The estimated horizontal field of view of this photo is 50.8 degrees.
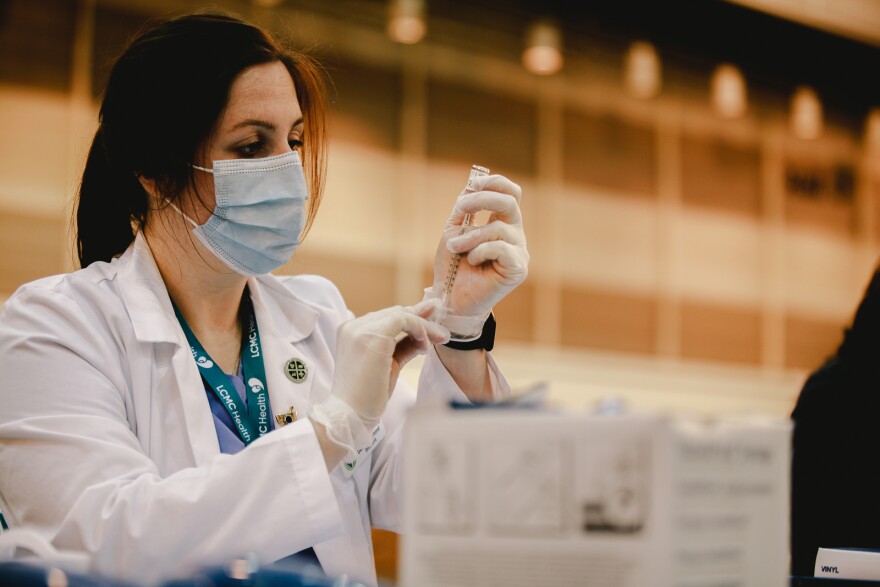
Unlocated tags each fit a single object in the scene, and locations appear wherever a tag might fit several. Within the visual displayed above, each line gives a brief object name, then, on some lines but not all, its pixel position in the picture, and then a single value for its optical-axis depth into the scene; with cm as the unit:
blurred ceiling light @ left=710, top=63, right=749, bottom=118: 622
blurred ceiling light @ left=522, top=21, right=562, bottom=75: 554
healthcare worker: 111
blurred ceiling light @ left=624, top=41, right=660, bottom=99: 592
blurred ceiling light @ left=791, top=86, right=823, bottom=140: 650
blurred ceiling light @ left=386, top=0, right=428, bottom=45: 497
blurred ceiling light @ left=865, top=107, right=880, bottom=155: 700
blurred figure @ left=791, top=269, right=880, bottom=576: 192
